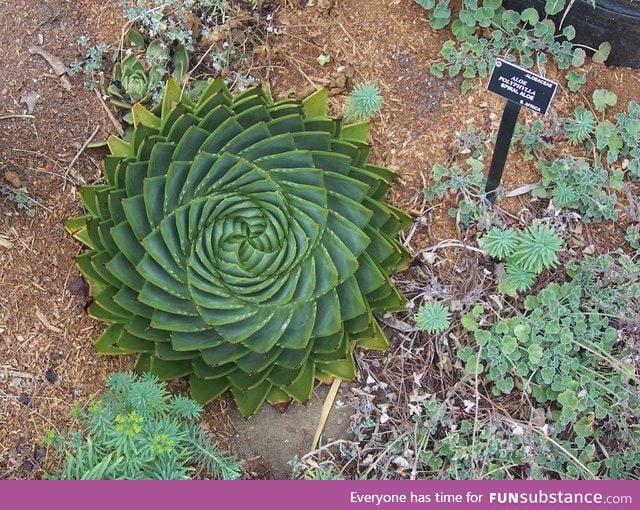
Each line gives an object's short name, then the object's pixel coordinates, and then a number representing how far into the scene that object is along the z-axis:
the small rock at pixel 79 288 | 2.55
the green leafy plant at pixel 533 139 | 2.74
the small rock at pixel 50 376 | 2.46
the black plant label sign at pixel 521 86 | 2.20
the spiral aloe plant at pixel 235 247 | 2.08
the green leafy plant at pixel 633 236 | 2.70
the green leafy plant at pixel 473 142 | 2.78
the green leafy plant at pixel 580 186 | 2.68
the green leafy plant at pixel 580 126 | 2.73
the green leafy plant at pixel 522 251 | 2.50
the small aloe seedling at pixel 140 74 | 2.76
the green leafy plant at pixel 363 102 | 2.68
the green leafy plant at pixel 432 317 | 2.52
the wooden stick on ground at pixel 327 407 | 2.61
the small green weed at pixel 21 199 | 2.53
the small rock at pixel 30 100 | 2.70
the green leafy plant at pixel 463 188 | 2.69
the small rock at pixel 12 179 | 2.58
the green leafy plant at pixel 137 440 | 2.06
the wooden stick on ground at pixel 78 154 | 2.65
